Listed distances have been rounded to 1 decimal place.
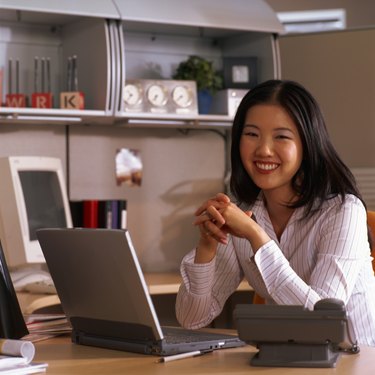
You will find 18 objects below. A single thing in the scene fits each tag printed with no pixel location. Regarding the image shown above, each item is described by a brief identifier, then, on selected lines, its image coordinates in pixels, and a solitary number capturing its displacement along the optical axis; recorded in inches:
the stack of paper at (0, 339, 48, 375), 65.5
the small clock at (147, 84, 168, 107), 148.1
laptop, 69.6
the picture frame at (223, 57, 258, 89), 158.6
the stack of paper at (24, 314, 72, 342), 83.0
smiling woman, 80.6
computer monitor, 135.5
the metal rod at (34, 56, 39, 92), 148.3
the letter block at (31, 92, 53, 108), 141.4
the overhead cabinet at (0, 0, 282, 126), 140.5
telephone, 65.7
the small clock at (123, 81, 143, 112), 145.6
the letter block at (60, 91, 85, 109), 141.6
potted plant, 155.9
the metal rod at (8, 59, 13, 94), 146.8
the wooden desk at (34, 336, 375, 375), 65.9
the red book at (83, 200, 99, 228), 147.8
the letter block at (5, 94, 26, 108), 140.5
